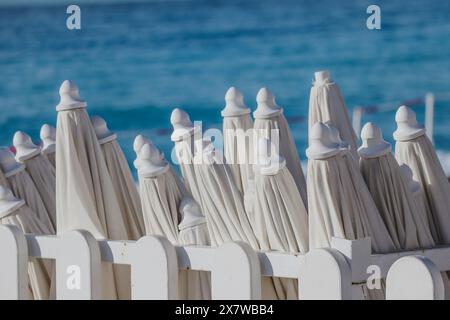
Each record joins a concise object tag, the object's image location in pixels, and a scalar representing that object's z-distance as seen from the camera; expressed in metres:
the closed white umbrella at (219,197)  5.50
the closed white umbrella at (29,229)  6.00
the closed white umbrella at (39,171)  6.51
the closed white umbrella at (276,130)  5.89
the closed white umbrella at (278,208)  5.17
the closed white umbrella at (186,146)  5.78
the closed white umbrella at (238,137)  6.00
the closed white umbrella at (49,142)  6.83
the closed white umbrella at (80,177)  5.92
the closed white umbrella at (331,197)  4.88
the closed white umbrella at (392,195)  5.21
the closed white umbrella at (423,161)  5.61
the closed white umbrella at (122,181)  6.12
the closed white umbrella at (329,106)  6.06
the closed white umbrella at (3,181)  6.30
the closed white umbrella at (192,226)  5.60
